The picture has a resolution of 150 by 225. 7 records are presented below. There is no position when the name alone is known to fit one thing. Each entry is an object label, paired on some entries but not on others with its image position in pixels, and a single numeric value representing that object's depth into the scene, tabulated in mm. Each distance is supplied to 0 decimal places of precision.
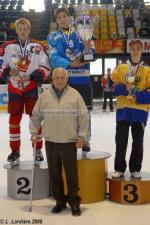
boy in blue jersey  5172
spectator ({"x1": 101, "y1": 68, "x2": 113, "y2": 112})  16084
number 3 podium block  4915
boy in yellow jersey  4896
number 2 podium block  5106
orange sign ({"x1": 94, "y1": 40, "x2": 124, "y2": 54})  20022
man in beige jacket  4483
